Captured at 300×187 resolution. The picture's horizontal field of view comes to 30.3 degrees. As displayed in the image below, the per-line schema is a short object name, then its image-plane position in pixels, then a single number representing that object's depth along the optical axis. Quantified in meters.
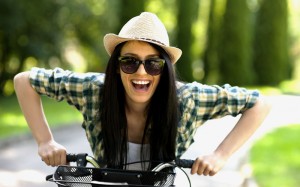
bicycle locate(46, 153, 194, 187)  2.52
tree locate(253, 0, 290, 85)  24.67
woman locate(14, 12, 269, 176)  2.96
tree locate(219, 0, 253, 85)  23.70
